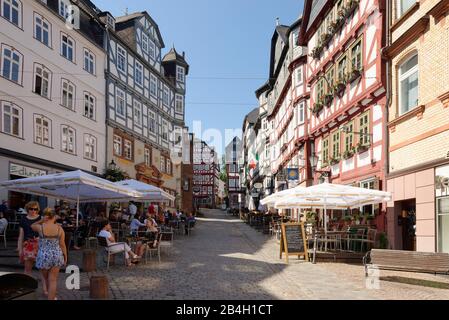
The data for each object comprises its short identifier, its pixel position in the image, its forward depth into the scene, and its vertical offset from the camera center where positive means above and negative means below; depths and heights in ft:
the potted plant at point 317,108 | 79.97 +14.33
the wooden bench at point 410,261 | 32.12 -4.29
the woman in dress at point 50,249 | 25.45 -2.73
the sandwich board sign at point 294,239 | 47.03 -4.06
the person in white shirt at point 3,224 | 50.92 -2.89
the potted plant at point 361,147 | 60.18 +5.93
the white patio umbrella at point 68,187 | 42.45 +0.84
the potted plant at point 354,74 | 62.03 +15.35
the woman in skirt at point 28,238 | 29.78 -2.56
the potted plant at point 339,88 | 68.47 +15.04
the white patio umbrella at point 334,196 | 46.50 +0.02
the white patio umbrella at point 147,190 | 64.90 +0.76
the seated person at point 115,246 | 39.37 -3.94
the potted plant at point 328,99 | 74.18 +14.56
